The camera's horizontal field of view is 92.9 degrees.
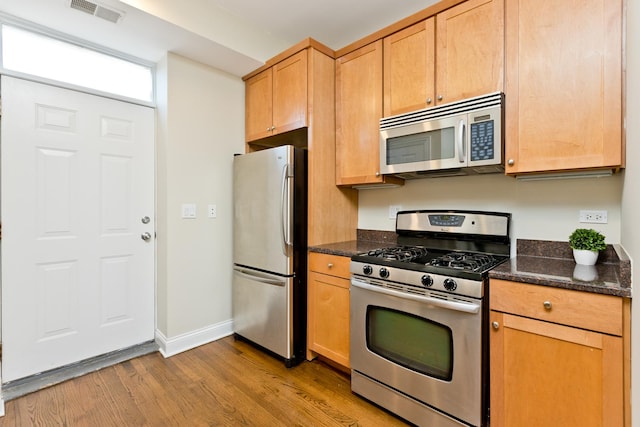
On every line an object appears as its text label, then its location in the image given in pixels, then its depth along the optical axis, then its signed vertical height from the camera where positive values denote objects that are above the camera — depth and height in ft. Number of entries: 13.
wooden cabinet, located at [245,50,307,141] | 8.02 +3.24
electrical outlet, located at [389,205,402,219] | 8.30 +0.05
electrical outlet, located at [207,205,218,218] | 8.97 +0.02
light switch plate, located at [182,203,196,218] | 8.41 +0.05
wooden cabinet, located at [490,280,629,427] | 3.90 -2.09
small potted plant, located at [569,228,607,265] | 5.03 -0.56
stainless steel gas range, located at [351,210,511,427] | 4.81 -1.96
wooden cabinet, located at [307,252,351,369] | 6.92 -2.31
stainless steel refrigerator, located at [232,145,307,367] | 7.52 -0.96
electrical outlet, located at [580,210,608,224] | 5.44 -0.09
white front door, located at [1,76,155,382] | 6.68 -0.35
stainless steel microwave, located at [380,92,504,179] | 5.63 +1.49
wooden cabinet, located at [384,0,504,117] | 5.74 +3.20
